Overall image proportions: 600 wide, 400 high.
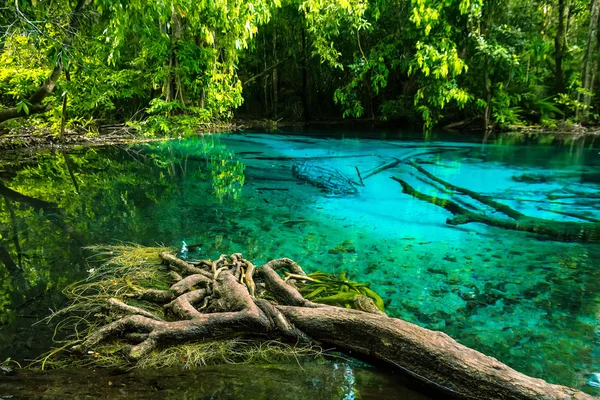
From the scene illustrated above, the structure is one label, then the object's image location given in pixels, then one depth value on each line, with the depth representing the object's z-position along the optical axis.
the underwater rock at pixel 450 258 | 3.95
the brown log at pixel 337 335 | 1.91
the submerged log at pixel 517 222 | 4.64
